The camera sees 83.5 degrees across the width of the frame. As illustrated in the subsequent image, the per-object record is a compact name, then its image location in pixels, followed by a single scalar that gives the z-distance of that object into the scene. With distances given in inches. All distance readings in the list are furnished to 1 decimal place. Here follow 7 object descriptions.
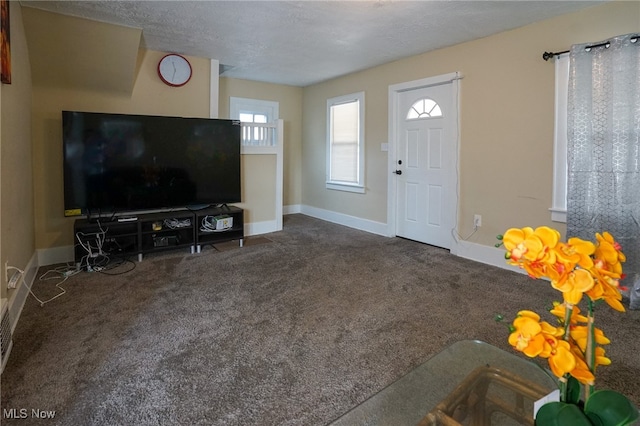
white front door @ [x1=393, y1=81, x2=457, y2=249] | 156.8
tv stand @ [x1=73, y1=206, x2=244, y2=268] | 130.8
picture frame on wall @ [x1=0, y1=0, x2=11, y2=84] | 79.8
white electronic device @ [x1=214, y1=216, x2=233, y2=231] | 158.9
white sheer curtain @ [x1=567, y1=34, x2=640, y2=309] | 102.3
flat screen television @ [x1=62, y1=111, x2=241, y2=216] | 132.0
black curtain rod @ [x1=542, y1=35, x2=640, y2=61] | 100.3
